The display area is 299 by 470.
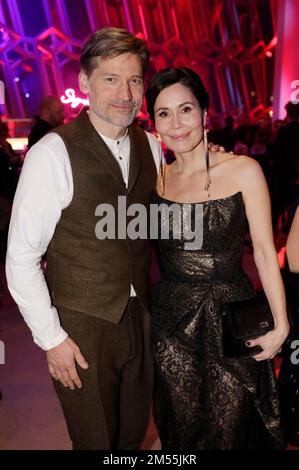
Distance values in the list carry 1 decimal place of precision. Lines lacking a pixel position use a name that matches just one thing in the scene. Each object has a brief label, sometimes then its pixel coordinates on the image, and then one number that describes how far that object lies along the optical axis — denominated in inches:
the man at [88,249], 62.6
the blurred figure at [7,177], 204.8
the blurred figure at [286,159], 195.5
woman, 66.1
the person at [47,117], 191.6
